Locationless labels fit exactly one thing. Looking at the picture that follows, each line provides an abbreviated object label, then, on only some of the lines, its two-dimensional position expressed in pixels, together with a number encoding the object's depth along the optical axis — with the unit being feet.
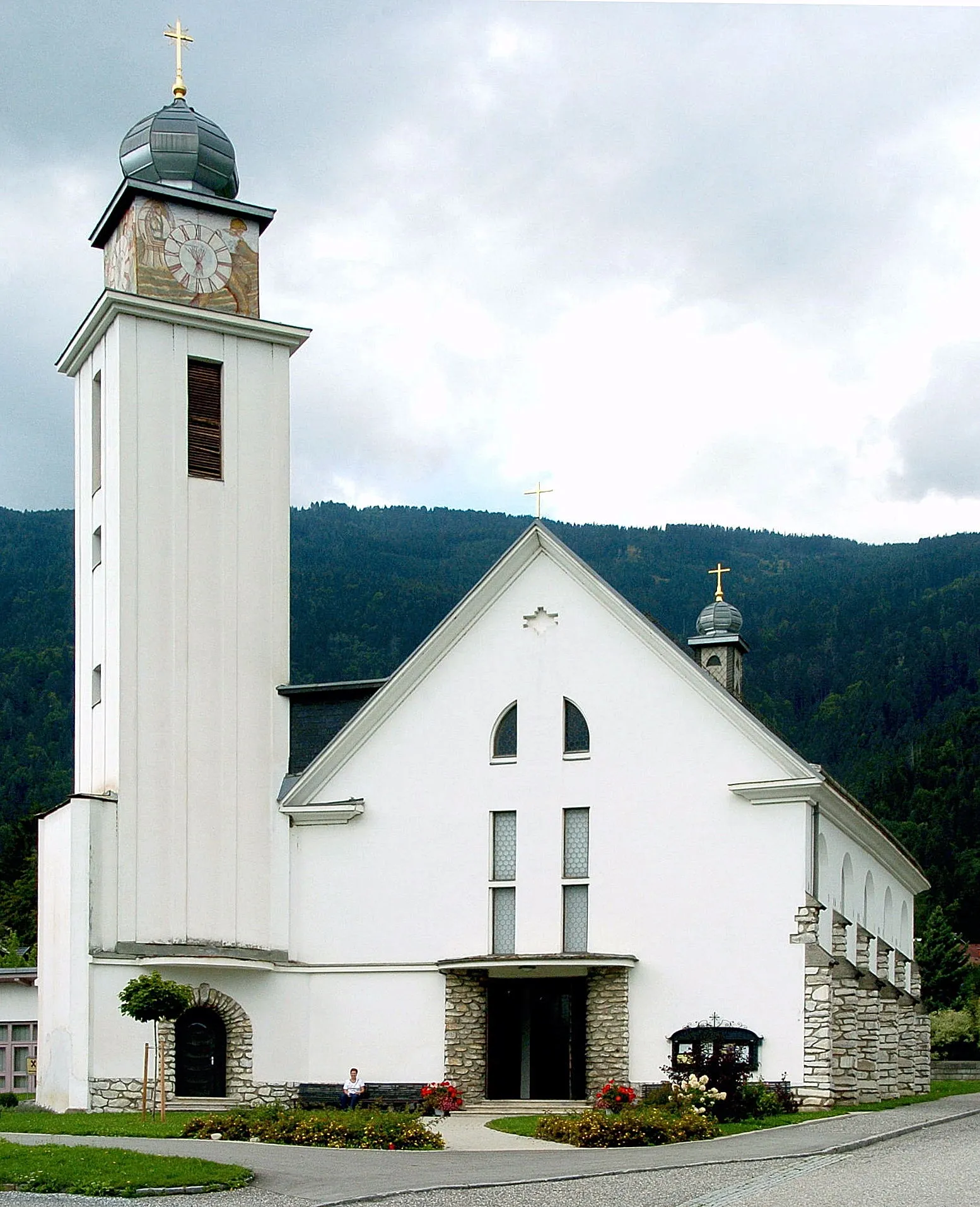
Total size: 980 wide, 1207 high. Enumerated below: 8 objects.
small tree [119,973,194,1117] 90.99
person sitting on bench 96.84
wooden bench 106.11
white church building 100.17
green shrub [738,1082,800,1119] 90.12
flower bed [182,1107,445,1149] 74.18
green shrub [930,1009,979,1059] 184.55
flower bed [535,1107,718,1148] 75.51
